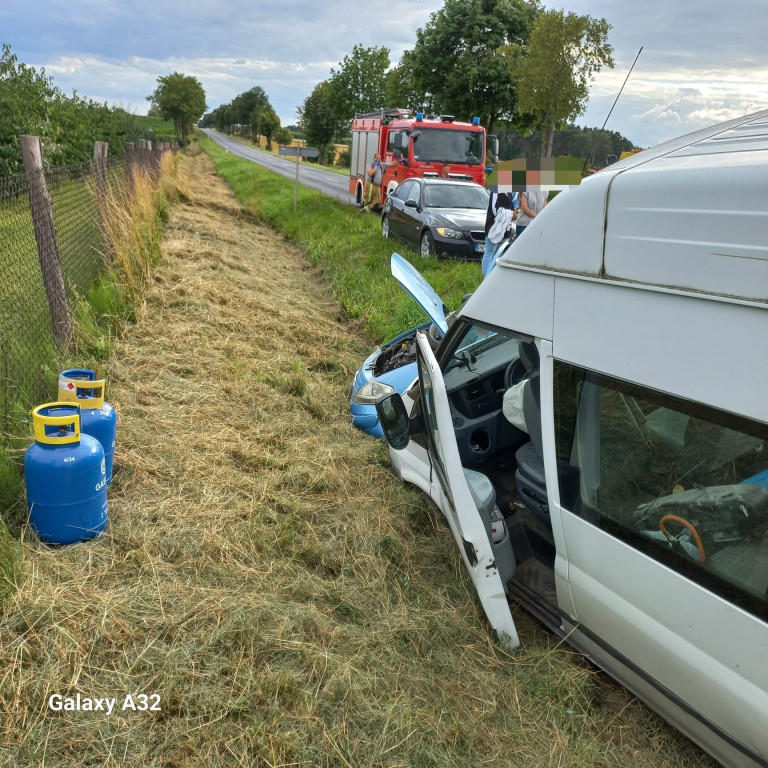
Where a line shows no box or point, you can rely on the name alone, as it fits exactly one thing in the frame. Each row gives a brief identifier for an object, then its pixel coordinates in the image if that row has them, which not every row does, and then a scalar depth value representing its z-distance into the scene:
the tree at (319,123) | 66.38
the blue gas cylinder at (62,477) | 3.14
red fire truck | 16.77
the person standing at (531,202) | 8.74
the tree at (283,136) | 98.86
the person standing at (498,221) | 8.62
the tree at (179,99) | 76.12
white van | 1.89
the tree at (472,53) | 30.47
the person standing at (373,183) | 19.00
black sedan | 11.23
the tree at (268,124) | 107.00
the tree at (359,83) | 48.16
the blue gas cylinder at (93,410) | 3.62
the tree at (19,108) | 13.05
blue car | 4.18
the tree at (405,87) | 34.22
